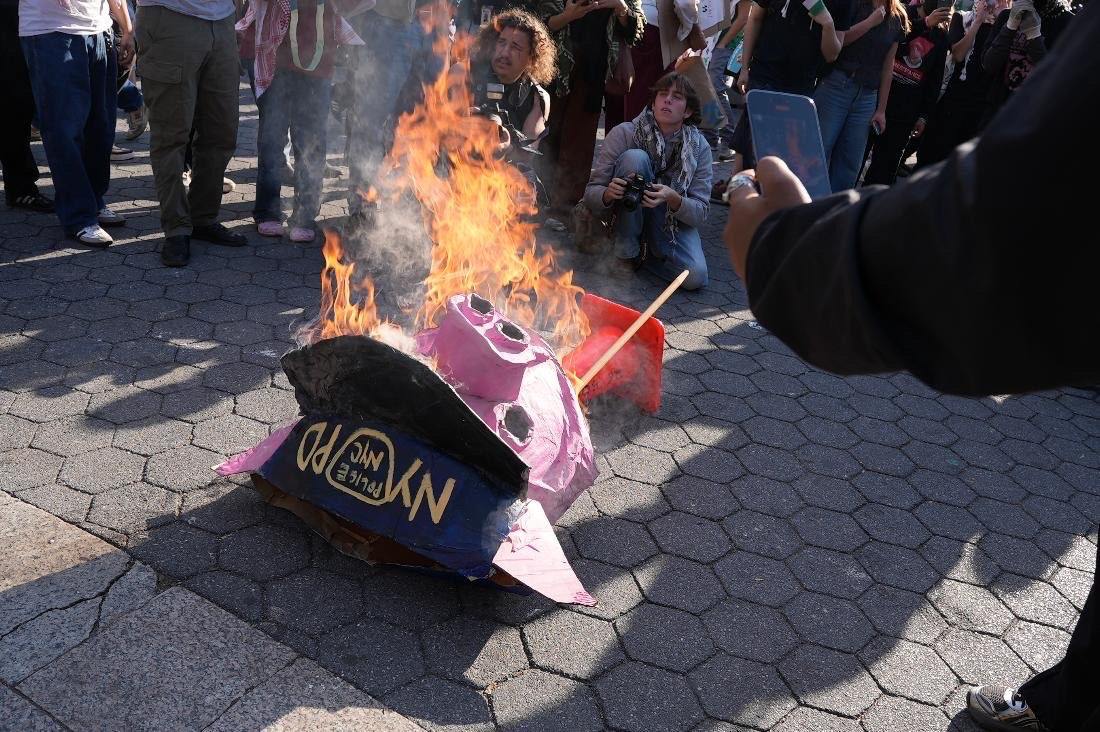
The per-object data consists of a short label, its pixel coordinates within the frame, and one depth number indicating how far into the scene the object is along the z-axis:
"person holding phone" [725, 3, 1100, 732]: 0.95
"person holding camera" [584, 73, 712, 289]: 6.34
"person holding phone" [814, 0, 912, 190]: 6.91
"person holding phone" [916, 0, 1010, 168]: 8.30
